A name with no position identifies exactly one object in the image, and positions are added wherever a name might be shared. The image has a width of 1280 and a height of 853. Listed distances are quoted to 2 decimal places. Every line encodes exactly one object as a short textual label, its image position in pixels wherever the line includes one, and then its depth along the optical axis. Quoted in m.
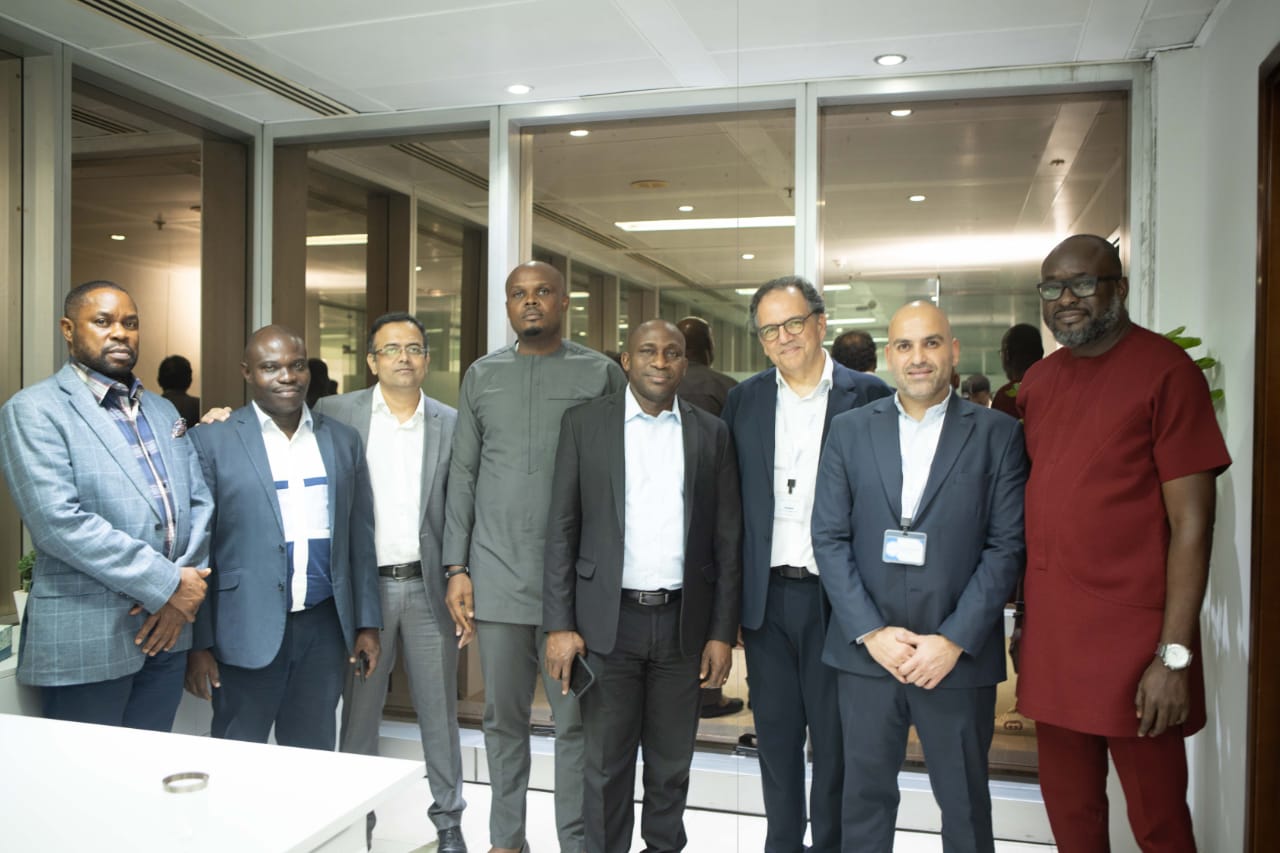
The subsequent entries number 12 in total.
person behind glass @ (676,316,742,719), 3.94
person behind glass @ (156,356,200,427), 4.51
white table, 1.38
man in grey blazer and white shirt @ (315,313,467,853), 3.42
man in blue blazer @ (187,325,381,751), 3.01
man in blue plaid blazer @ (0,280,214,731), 2.65
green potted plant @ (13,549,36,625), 3.32
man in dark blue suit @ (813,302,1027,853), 2.58
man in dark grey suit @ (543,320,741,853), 2.92
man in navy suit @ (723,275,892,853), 2.92
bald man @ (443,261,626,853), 3.22
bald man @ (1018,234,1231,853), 2.41
